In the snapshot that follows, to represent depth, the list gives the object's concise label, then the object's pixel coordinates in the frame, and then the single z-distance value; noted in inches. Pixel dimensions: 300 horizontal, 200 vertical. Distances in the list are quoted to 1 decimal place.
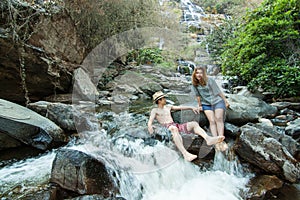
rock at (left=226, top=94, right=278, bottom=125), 143.2
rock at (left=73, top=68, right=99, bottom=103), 241.1
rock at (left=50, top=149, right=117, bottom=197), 83.2
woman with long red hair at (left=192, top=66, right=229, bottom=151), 124.7
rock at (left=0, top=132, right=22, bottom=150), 120.0
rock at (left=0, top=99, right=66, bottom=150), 119.6
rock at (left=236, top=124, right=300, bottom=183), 101.3
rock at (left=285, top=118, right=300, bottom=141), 136.8
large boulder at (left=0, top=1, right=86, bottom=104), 164.6
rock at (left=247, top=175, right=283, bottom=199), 91.6
